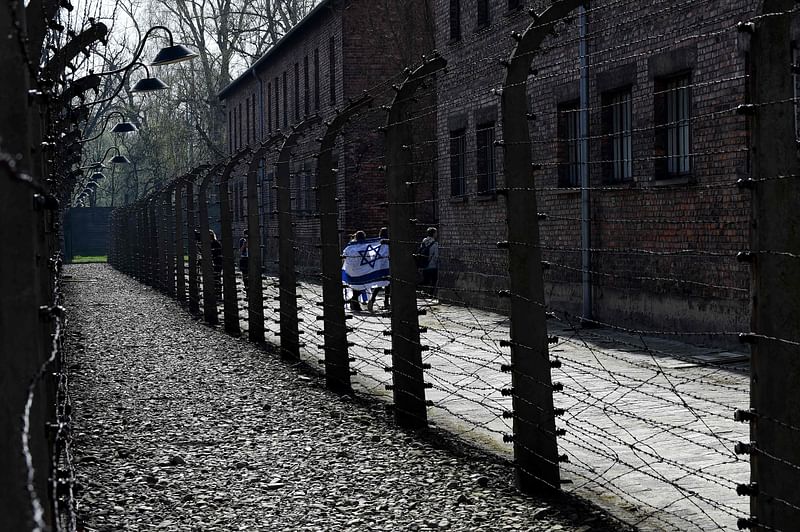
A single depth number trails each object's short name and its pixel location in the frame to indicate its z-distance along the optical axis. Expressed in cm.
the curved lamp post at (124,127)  3098
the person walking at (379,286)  2369
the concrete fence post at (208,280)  2078
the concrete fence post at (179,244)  2538
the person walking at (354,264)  2384
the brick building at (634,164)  1530
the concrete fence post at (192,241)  2345
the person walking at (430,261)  2445
